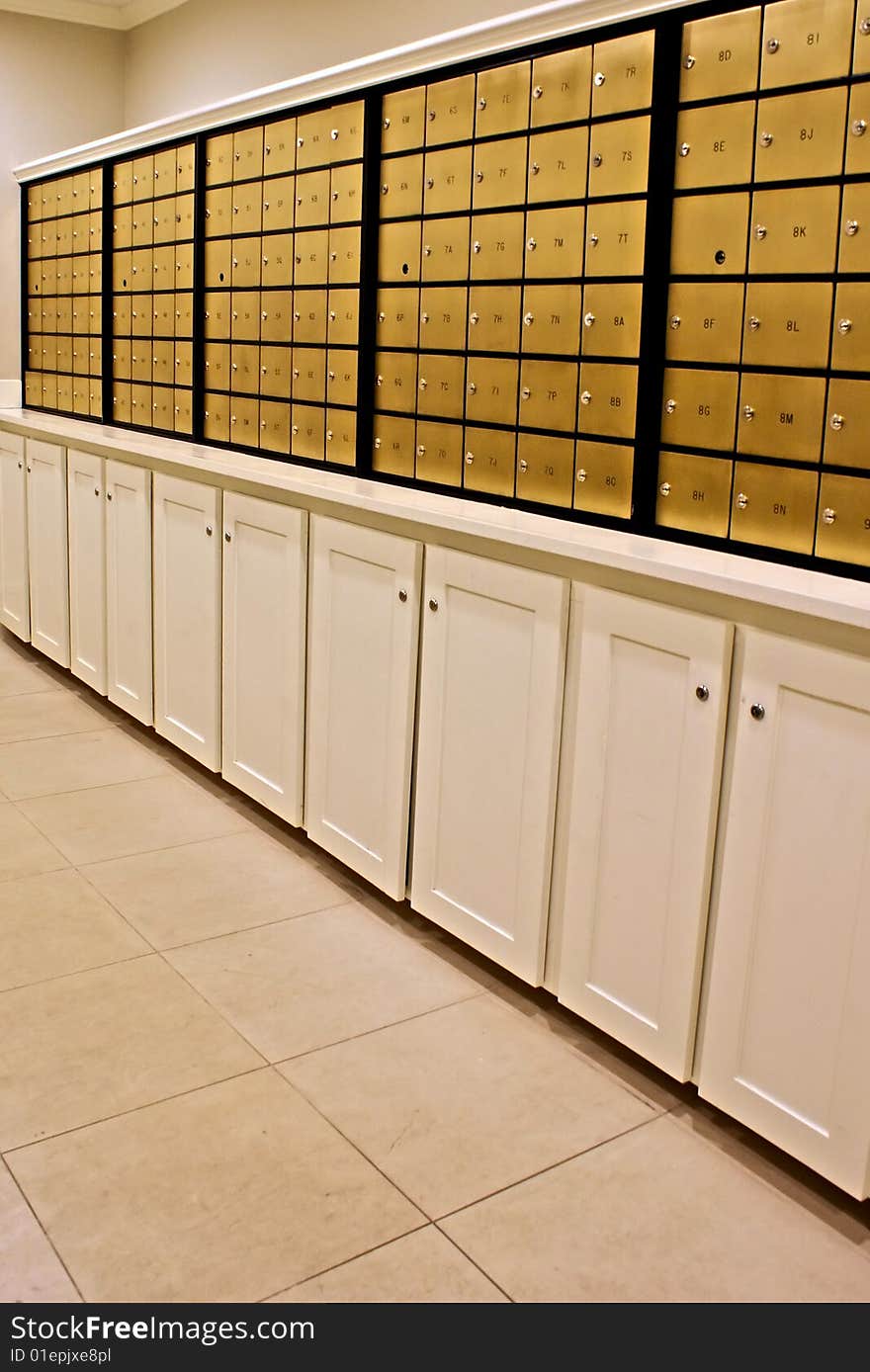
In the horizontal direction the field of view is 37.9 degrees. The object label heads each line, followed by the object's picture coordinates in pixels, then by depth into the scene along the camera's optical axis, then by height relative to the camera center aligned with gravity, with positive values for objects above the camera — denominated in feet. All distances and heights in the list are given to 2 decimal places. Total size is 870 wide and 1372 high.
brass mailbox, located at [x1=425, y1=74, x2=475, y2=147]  8.10 +1.89
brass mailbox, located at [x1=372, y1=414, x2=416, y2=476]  9.10 -0.29
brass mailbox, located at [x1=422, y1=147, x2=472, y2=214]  8.20 +1.46
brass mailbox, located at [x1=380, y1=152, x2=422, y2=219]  8.66 +1.49
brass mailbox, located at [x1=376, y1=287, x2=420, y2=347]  8.86 +0.61
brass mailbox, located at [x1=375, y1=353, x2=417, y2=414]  8.98 +0.17
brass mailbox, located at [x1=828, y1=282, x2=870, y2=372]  5.88 +0.45
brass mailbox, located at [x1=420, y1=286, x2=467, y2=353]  8.39 +0.60
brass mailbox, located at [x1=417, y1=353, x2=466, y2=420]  8.48 +0.15
